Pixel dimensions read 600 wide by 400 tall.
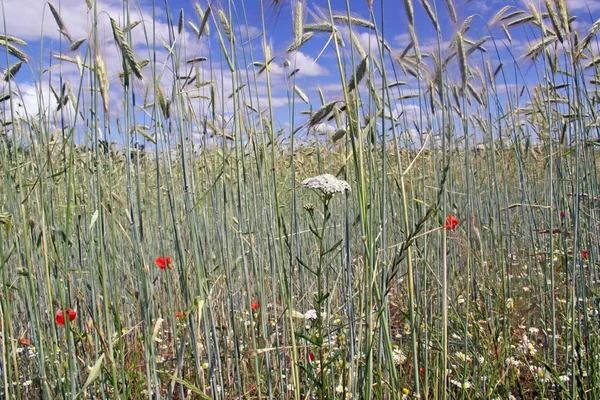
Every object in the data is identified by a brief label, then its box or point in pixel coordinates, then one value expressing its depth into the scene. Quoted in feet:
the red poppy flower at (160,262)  4.49
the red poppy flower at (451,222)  4.26
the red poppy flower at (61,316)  3.93
